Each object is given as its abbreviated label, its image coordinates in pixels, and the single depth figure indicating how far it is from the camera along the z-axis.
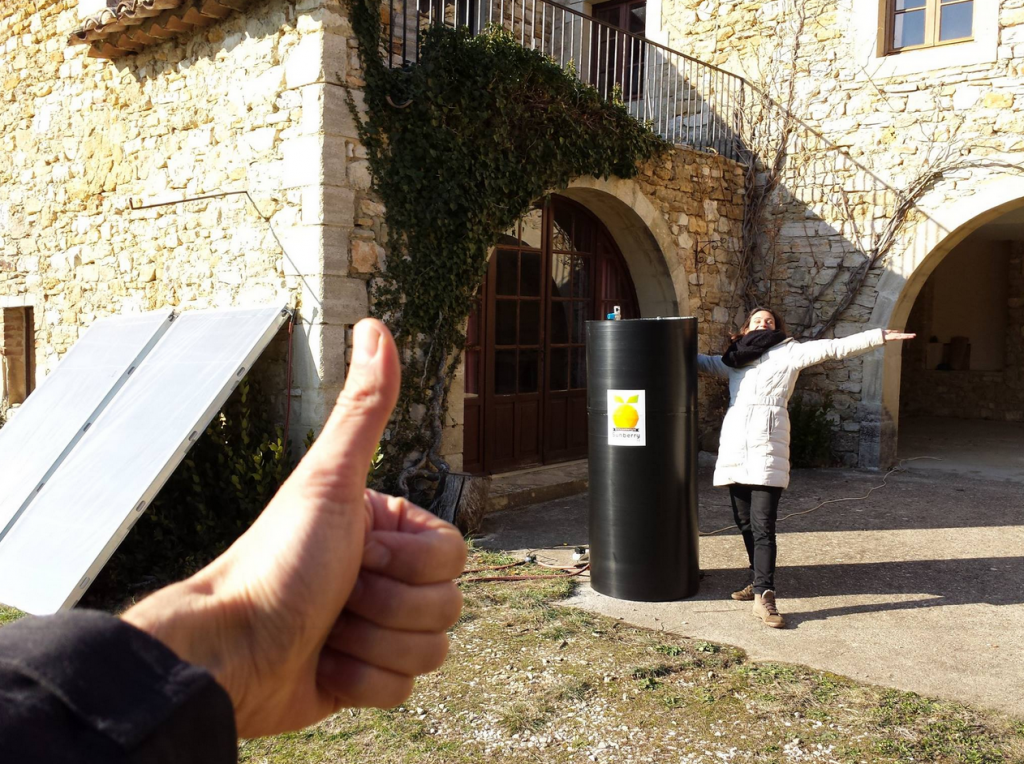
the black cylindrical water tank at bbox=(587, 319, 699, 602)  4.22
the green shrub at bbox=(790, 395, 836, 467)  8.12
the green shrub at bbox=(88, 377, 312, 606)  4.60
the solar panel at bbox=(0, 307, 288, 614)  3.95
